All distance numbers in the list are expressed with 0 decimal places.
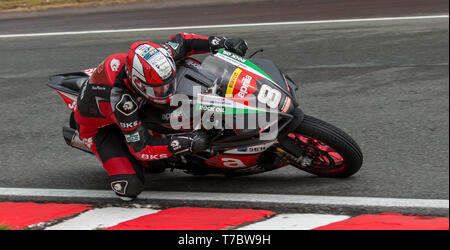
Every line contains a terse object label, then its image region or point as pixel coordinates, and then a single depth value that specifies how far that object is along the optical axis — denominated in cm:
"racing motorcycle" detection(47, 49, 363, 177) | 825
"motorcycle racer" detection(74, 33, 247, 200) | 830
